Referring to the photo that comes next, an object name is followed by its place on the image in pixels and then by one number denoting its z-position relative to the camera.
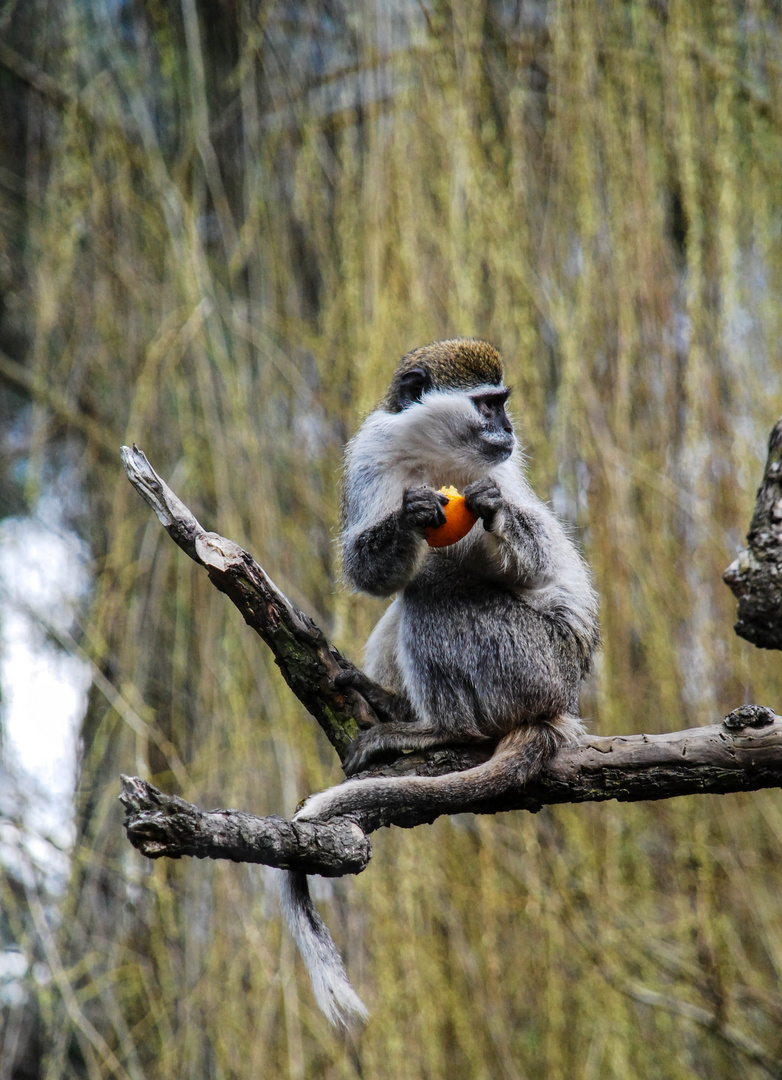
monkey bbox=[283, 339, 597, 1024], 6.61
